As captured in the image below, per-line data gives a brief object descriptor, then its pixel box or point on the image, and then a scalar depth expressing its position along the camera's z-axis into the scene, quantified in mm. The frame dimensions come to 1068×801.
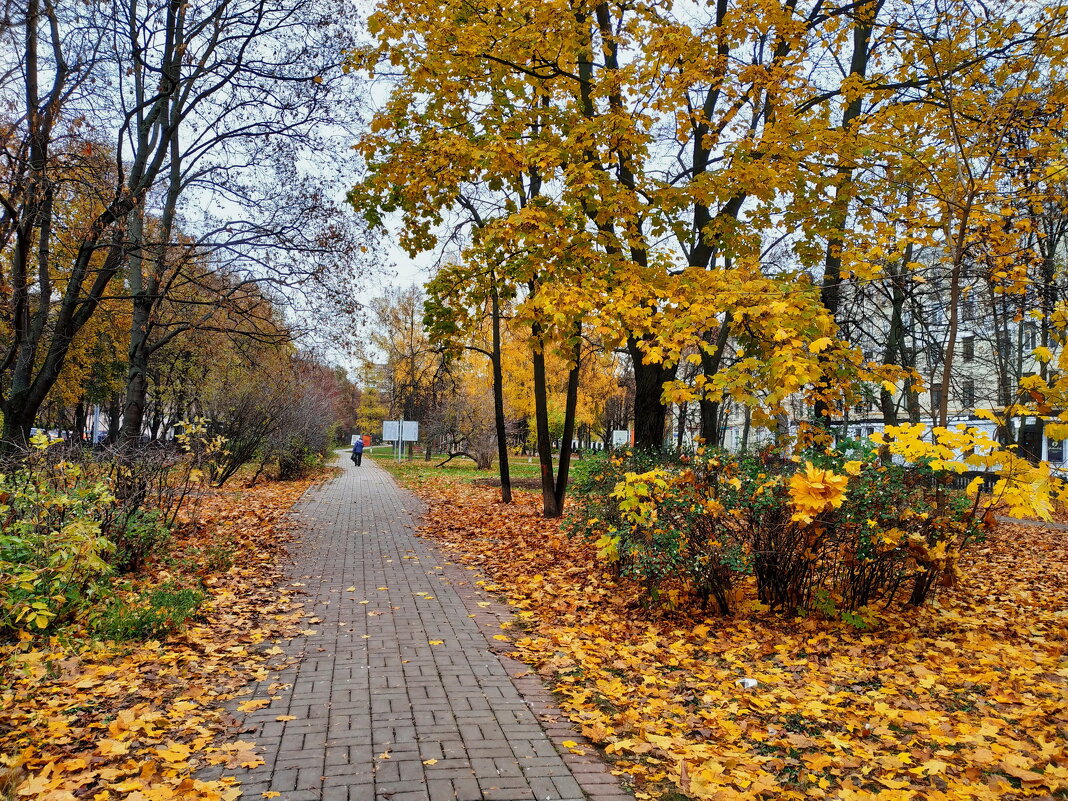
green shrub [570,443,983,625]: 5379
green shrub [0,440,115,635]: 4168
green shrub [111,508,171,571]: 6852
